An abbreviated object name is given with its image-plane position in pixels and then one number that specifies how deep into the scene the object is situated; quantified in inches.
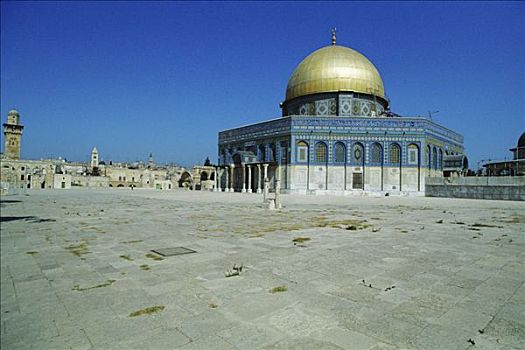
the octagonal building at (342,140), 1355.8
